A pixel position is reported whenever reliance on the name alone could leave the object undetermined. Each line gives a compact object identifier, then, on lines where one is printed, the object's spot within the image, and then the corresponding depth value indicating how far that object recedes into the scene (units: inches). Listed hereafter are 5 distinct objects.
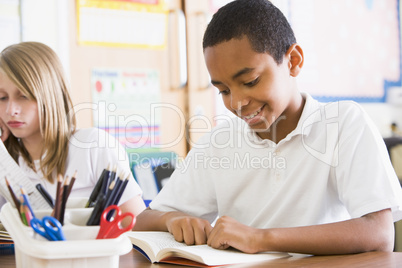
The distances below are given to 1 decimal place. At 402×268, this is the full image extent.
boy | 34.0
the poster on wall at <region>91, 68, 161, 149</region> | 92.4
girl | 55.1
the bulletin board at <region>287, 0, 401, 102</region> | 119.0
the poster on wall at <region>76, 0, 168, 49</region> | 90.8
